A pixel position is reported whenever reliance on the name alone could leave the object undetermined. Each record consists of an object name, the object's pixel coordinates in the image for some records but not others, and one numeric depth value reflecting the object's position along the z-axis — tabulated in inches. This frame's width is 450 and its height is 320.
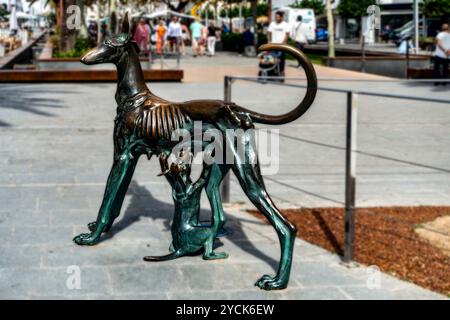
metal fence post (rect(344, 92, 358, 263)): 221.8
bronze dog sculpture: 190.1
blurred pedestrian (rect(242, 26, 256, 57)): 1430.9
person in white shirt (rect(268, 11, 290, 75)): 800.9
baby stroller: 781.3
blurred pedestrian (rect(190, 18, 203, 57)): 1445.6
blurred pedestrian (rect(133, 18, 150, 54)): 1216.2
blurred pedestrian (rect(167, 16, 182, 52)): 1409.9
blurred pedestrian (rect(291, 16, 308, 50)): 1051.4
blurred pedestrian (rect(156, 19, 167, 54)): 1358.4
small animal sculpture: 203.2
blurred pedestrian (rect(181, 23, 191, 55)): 1666.8
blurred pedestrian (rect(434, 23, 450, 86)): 780.0
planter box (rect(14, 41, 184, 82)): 765.9
